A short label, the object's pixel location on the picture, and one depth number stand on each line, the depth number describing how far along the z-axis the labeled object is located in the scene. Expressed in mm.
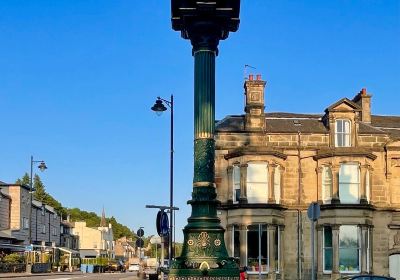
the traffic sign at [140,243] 28753
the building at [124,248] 159925
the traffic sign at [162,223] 16141
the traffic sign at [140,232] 28195
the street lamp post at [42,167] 49625
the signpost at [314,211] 14977
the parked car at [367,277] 22547
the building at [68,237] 95950
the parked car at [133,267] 87319
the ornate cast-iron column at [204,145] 12102
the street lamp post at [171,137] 22380
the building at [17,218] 62562
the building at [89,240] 123000
